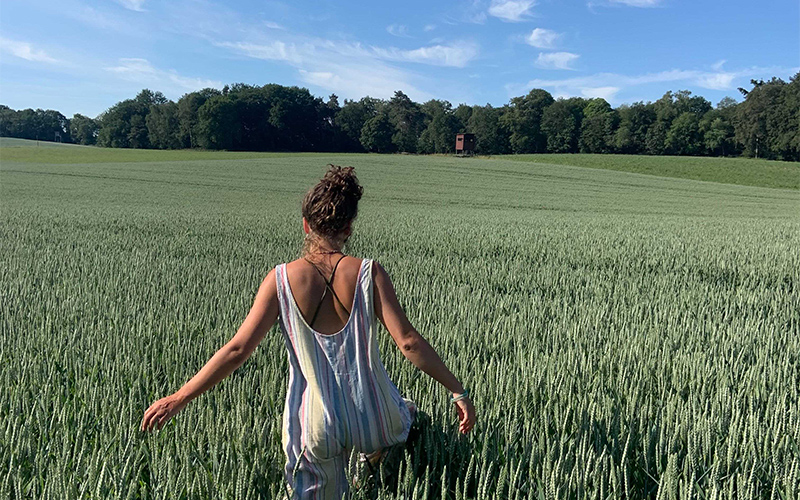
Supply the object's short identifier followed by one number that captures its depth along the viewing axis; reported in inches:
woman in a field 66.7
